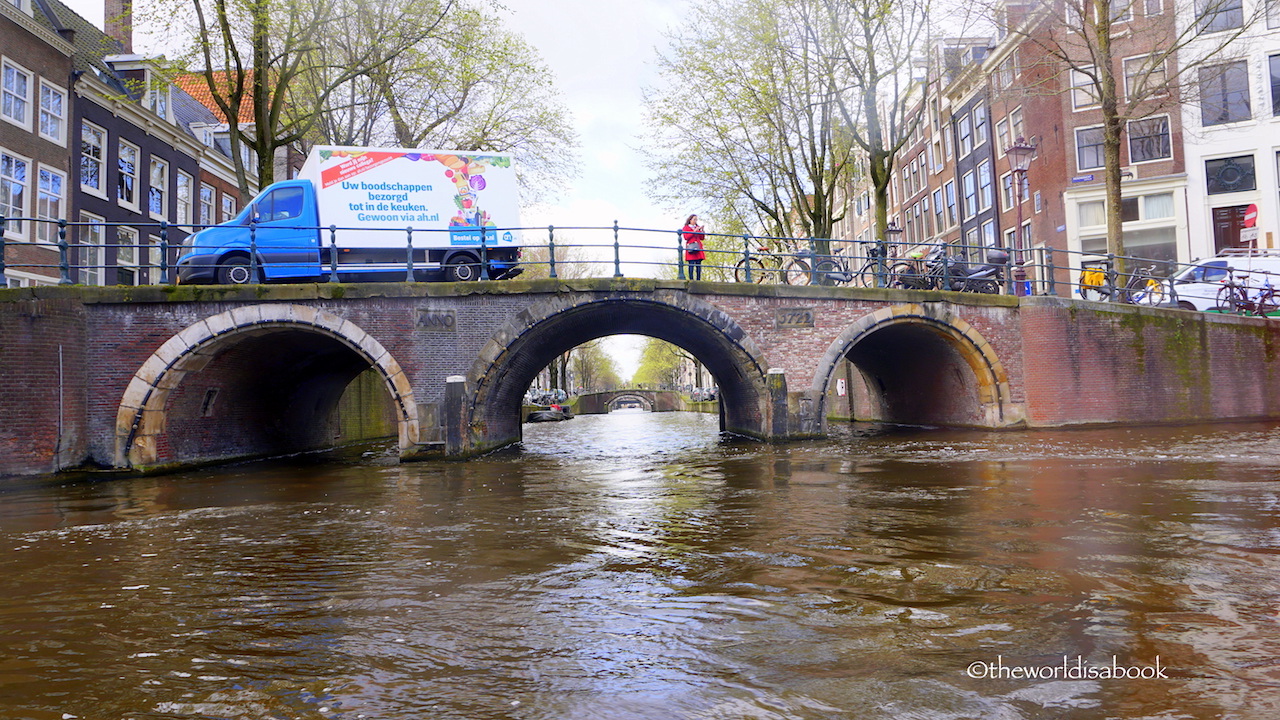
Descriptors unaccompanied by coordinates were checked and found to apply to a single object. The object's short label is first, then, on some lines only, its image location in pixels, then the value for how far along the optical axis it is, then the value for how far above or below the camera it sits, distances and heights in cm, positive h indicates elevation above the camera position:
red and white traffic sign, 2598 +498
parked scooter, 1736 +237
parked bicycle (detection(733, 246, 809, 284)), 1501 +296
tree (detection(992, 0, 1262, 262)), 2623 +1120
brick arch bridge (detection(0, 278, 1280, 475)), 1364 +72
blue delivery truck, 1499 +328
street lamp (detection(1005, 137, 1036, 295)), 1848 +497
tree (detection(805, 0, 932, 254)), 2106 +860
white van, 1900 +230
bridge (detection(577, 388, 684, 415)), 6301 -55
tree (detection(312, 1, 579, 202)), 2077 +841
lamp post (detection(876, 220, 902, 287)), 1688 +276
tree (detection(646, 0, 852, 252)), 2259 +800
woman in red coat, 1600 +296
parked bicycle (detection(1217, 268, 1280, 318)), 1856 +171
